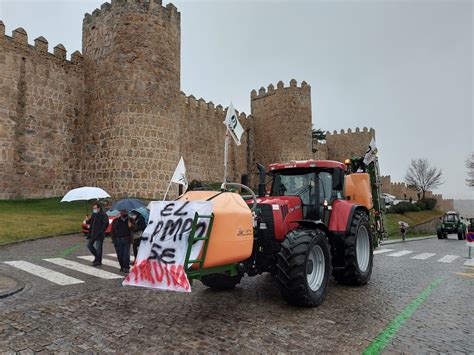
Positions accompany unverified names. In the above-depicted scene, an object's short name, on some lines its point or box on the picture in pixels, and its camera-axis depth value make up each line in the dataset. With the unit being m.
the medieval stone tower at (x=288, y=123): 37.56
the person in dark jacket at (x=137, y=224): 10.41
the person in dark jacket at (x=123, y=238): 9.91
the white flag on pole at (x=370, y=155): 10.79
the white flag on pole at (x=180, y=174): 11.02
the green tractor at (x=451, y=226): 30.81
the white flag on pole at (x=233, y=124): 8.28
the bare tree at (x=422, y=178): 74.44
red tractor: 6.02
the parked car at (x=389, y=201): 42.96
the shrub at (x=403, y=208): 41.16
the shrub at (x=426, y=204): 49.24
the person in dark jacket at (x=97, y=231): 10.52
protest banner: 4.75
